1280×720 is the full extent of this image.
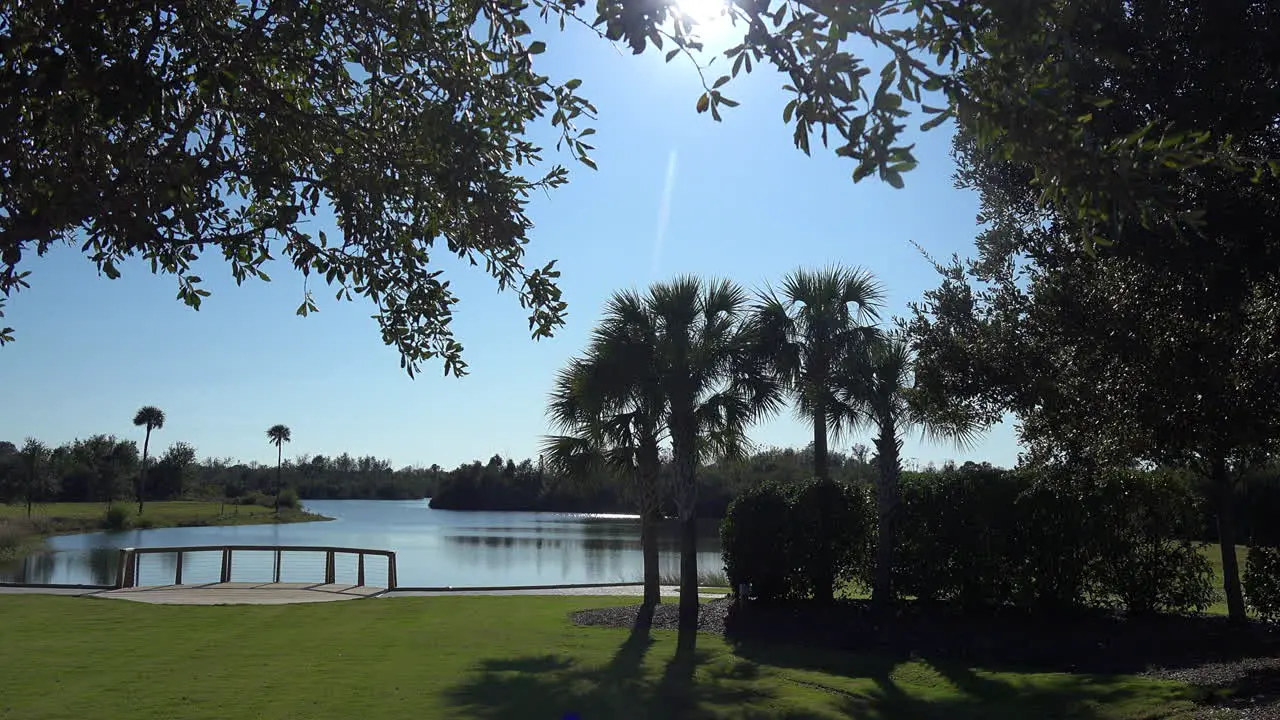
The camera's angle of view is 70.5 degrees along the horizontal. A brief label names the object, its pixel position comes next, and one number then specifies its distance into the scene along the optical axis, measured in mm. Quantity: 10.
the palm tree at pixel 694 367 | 13898
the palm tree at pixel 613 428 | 14211
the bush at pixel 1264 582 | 10961
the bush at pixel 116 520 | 62375
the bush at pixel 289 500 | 93812
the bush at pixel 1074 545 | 12633
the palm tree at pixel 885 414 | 13805
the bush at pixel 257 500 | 97844
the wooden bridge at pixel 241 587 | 16969
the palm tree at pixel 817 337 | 15062
